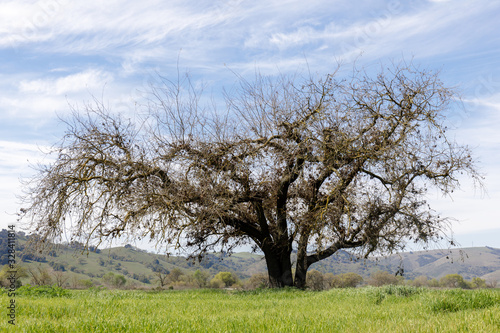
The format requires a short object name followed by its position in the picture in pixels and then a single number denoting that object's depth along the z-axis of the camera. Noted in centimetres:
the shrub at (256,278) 2999
